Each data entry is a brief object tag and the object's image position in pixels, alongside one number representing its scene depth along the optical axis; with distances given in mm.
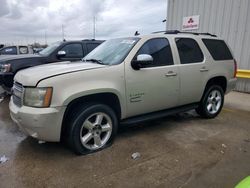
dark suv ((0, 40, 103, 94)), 6414
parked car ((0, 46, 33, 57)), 13320
